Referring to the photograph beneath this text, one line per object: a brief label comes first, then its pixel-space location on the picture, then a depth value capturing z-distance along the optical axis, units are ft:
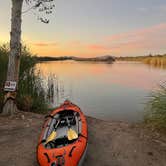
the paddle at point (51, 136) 9.46
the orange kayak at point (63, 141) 7.89
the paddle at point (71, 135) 9.47
